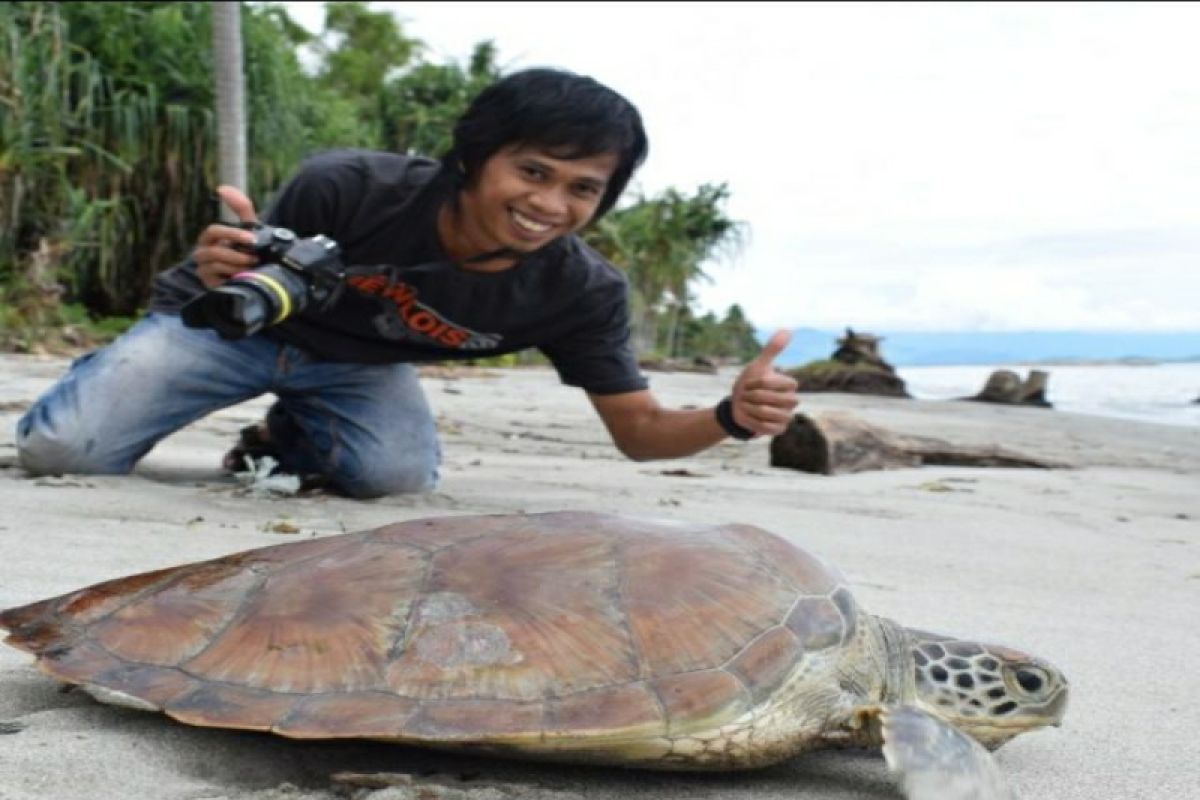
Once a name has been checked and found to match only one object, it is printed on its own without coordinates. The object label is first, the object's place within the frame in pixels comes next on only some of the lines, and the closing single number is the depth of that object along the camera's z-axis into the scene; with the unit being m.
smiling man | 3.27
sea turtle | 1.56
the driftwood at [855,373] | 15.88
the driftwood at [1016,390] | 15.97
